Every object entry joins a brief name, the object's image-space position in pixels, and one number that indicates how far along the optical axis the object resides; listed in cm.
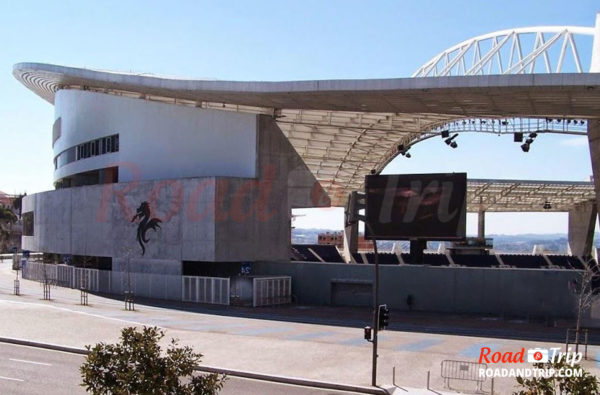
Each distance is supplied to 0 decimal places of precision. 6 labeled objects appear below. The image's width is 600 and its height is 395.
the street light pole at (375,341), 2322
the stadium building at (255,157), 4281
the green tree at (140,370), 1091
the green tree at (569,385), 980
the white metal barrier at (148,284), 4938
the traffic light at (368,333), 2425
